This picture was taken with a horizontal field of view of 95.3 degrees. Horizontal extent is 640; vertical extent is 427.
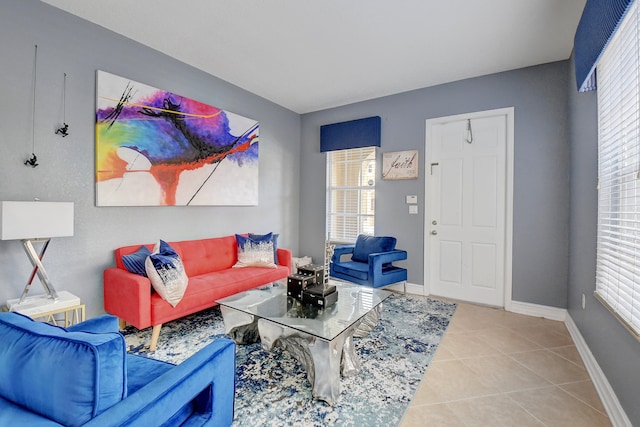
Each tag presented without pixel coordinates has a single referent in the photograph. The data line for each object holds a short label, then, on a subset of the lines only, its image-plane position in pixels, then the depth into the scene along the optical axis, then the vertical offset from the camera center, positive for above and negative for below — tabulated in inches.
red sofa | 89.8 -26.7
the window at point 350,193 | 172.1 +11.4
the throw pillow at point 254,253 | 135.3 -19.8
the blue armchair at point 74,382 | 32.4 -20.7
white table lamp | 74.9 -4.3
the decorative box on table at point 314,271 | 89.3 -18.5
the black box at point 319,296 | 83.4 -24.5
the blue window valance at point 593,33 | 59.4 +42.8
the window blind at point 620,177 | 61.5 +9.1
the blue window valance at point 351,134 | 163.9 +45.9
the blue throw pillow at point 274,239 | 143.3 -14.3
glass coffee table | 68.1 -29.4
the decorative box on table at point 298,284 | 87.6 -22.0
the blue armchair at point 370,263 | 134.3 -25.9
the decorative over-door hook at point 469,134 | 140.6 +38.1
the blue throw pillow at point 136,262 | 96.2 -17.6
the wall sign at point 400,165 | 154.3 +25.9
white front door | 135.2 +2.9
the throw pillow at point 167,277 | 92.4 -21.5
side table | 77.9 -27.5
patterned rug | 64.7 -44.5
